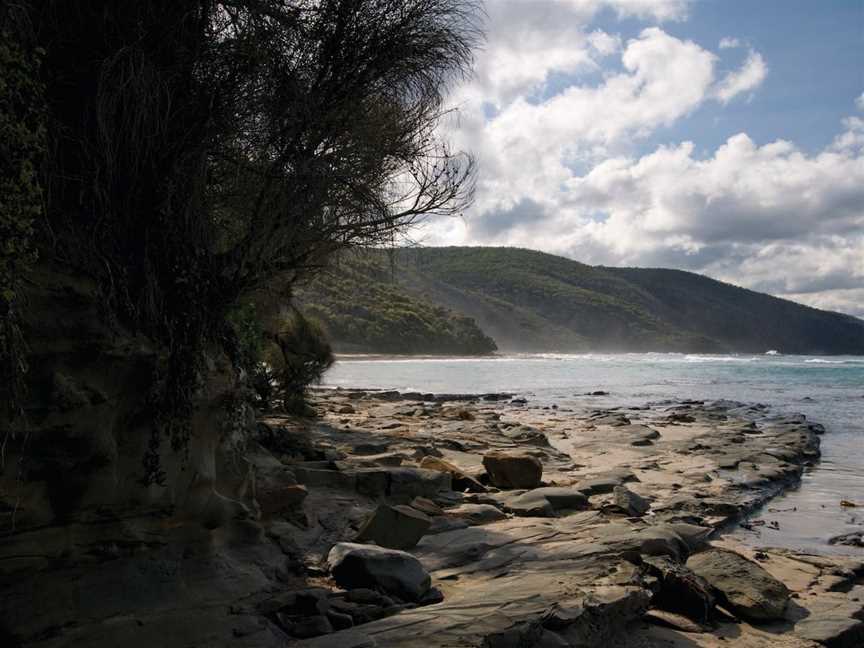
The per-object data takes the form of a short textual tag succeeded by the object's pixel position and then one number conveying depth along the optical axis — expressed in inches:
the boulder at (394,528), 208.5
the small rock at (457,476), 295.3
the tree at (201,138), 159.5
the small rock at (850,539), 253.8
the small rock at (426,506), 244.5
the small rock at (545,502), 257.9
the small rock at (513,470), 308.5
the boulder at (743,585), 174.7
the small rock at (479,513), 242.2
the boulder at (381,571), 169.6
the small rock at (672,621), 165.3
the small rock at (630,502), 272.4
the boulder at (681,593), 171.9
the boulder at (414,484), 269.0
